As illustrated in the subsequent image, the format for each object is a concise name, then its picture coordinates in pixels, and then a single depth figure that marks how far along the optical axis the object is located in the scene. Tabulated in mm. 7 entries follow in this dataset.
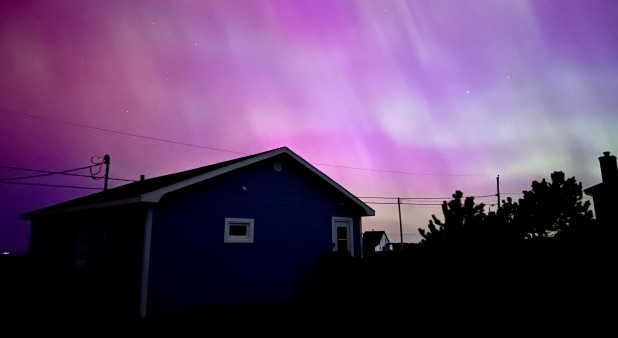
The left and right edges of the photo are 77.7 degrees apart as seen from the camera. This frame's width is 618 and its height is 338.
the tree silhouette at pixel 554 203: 29484
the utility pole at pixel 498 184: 47603
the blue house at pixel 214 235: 10711
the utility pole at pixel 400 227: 49062
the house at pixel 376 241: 75888
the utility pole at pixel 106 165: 31047
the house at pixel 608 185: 21203
